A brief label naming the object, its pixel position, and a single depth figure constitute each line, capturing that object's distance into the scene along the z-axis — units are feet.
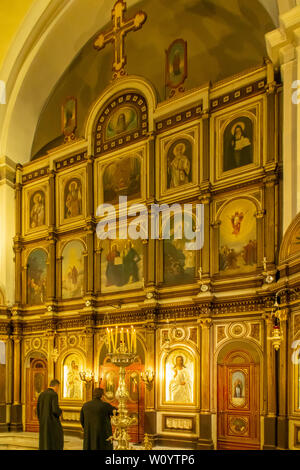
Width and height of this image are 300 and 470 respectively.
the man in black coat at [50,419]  27.99
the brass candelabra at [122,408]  24.22
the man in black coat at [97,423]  24.41
